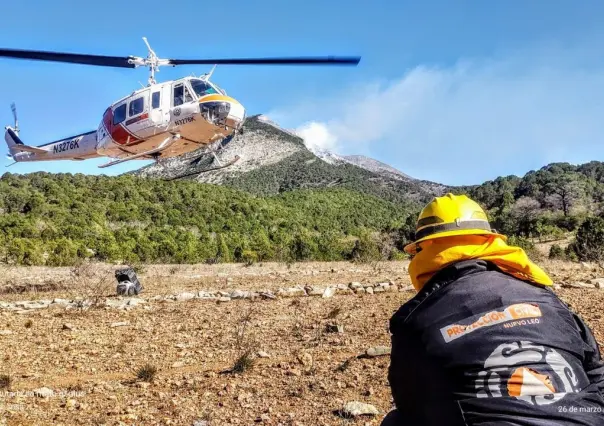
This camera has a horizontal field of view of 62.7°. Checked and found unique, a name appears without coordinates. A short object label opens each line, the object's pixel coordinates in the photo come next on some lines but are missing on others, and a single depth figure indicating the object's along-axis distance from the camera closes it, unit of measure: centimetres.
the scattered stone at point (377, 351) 550
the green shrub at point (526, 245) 1786
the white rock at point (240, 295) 1047
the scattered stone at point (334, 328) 691
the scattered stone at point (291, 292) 1063
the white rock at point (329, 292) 1017
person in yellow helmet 153
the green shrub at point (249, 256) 2489
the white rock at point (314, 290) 1070
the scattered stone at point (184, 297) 1055
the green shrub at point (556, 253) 1941
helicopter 1281
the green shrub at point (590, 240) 1758
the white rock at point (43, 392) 479
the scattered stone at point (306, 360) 533
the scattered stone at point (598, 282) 931
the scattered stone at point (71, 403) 447
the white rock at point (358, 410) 407
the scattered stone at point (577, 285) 936
